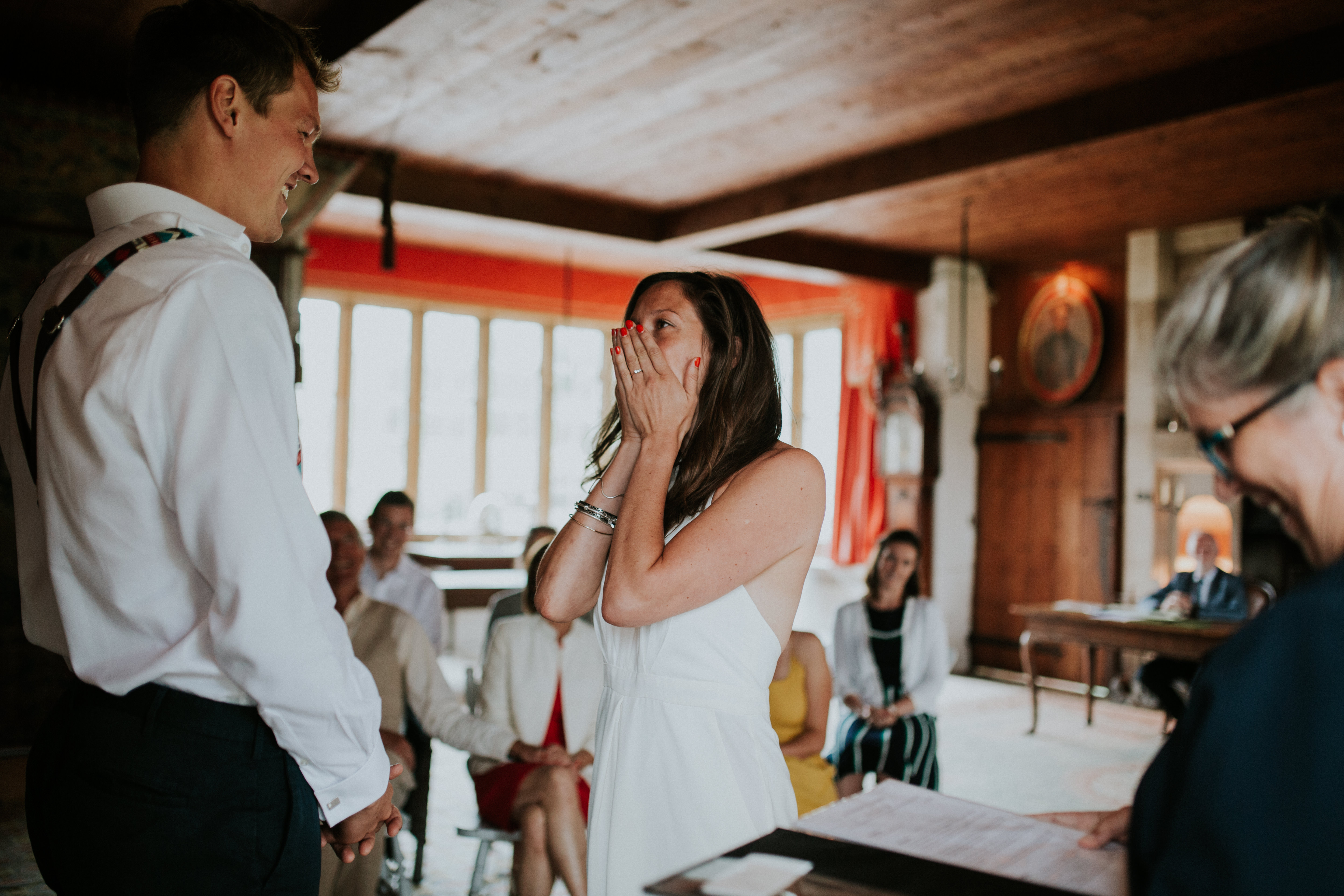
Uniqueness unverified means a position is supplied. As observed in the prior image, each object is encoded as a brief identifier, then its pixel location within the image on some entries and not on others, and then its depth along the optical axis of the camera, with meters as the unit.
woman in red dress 3.06
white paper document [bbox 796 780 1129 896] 0.87
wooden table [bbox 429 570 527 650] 8.08
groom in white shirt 1.03
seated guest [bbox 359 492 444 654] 4.62
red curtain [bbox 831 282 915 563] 8.97
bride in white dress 1.46
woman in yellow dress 3.21
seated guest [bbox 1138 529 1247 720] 6.14
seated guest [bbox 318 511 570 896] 3.06
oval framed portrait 8.28
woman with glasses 0.65
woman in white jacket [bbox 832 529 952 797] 4.04
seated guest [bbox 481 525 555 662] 4.13
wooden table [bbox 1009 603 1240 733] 5.64
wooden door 7.99
